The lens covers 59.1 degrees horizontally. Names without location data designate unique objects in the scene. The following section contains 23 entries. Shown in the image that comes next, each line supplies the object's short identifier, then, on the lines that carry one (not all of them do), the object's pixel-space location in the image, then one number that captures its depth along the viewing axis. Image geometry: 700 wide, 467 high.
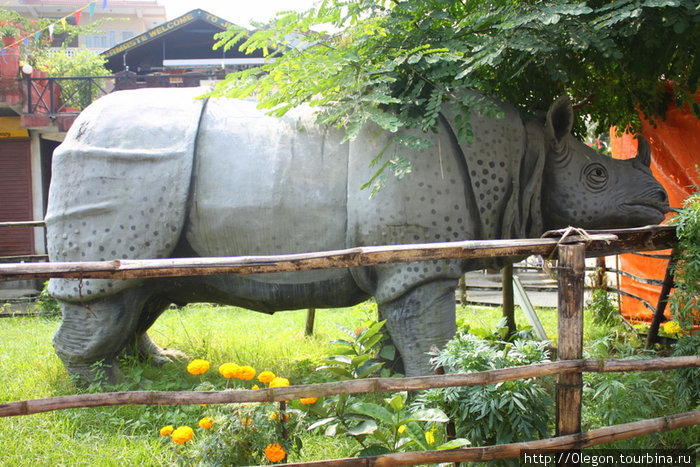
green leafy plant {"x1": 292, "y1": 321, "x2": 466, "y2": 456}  2.64
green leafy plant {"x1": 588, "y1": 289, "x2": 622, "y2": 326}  6.14
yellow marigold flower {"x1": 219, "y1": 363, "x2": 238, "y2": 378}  2.67
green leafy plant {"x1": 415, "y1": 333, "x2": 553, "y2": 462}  2.62
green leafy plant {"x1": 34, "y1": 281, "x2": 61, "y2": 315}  7.66
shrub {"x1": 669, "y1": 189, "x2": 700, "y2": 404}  3.20
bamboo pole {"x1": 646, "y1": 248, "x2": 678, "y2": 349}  4.21
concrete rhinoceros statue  3.57
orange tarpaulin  5.02
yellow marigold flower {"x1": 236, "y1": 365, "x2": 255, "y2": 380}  2.70
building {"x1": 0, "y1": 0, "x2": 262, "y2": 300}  10.46
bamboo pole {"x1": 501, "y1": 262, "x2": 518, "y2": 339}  5.38
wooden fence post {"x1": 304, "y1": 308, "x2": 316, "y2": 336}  5.93
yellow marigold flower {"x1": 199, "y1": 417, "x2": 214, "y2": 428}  2.55
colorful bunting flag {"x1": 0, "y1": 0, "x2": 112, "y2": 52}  9.97
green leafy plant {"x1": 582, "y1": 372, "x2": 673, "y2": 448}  3.01
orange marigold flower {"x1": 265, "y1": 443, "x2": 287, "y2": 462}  2.47
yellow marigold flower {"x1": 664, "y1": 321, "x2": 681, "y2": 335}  3.60
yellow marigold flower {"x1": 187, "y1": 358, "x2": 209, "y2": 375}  2.79
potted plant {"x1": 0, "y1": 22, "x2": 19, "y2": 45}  10.43
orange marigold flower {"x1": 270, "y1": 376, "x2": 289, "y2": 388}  2.67
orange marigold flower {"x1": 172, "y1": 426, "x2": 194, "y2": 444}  2.42
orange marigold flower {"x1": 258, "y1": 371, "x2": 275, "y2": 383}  2.68
